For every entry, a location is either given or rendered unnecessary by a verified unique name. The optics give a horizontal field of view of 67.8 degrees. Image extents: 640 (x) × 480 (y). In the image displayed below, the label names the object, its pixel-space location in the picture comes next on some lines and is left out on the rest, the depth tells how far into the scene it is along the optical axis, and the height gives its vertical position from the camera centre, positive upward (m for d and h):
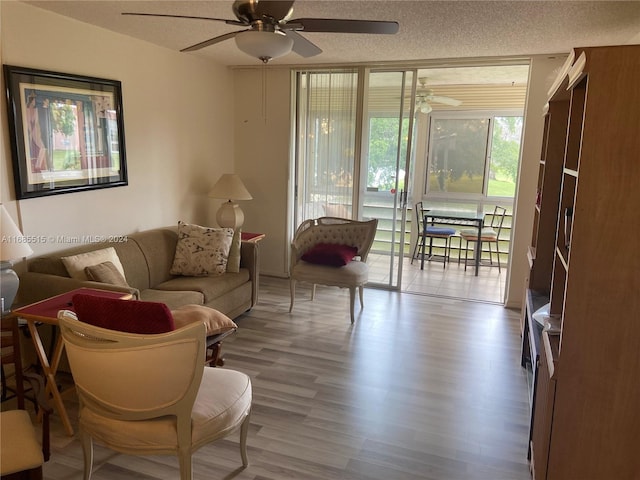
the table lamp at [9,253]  2.56 -0.54
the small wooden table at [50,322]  2.44 -0.88
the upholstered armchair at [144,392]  1.76 -0.90
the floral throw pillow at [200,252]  4.09 -0.81
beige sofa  3.05 -0.90
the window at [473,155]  6.77 +0.13
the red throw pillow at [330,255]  4.38 -0.86
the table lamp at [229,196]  4.83 -0.38
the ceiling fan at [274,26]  2.08 +0.64
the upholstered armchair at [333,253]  4.37 -0.86
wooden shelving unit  1.73 -0.50
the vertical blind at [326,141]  5.11 +0.21
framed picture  3.05 +0.15
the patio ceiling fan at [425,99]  5.70 +0.78
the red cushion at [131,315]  1.79 -0.60
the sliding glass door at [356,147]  5.03 +0.16
